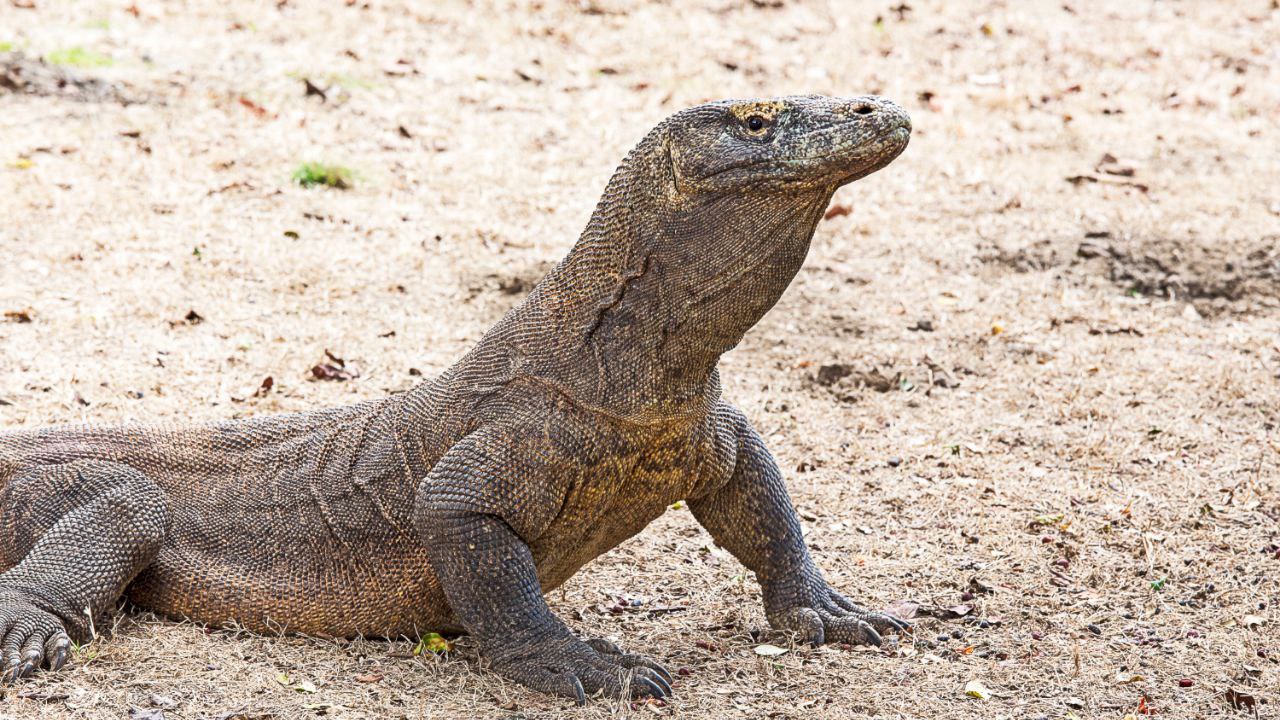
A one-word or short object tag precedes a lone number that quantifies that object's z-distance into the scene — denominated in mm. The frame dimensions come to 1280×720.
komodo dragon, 7500
